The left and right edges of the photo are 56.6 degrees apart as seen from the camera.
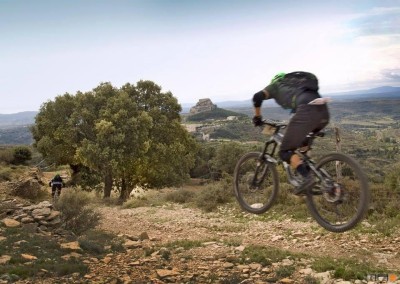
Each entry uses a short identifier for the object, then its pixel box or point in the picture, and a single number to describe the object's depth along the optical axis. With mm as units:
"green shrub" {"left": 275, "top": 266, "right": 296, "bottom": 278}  10094
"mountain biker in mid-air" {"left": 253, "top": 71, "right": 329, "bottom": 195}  5441
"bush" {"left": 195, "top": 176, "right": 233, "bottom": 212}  18744
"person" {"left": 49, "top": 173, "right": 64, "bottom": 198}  23192
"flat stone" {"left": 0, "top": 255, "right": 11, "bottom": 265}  10430
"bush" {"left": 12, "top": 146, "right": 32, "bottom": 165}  41869
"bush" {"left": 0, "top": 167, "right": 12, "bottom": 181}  28069
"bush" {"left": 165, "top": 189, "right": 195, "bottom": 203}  21428
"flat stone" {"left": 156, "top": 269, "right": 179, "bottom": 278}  10203
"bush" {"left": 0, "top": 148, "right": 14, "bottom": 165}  39812
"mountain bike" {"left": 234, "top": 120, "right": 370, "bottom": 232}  5316
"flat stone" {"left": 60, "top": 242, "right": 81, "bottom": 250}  12370
